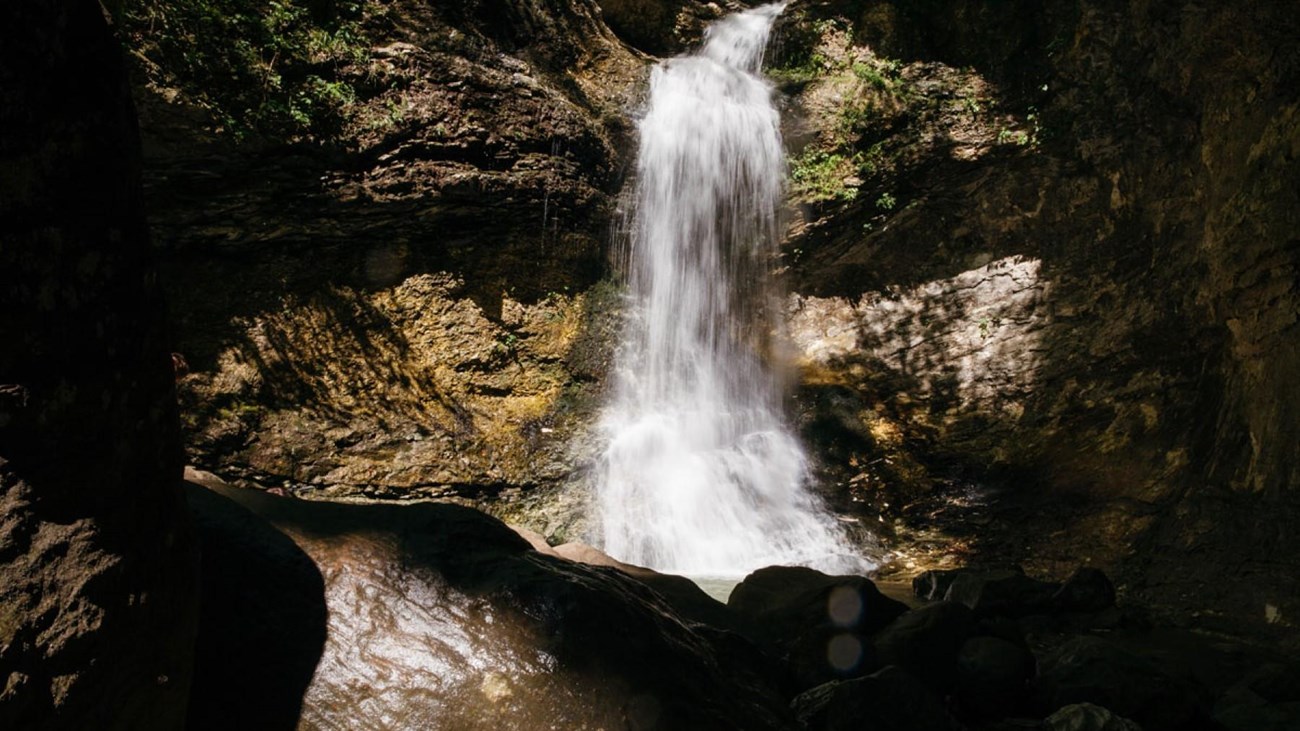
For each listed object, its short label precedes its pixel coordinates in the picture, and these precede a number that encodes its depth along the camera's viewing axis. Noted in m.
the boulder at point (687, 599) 3.48
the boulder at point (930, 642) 3.29
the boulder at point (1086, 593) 4.96
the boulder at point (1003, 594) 4.77
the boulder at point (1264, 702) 3.10
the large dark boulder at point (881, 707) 2.52
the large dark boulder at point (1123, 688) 2.97
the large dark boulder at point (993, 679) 3.16
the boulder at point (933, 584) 5.65
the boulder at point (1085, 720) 2.79
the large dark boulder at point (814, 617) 3.23
